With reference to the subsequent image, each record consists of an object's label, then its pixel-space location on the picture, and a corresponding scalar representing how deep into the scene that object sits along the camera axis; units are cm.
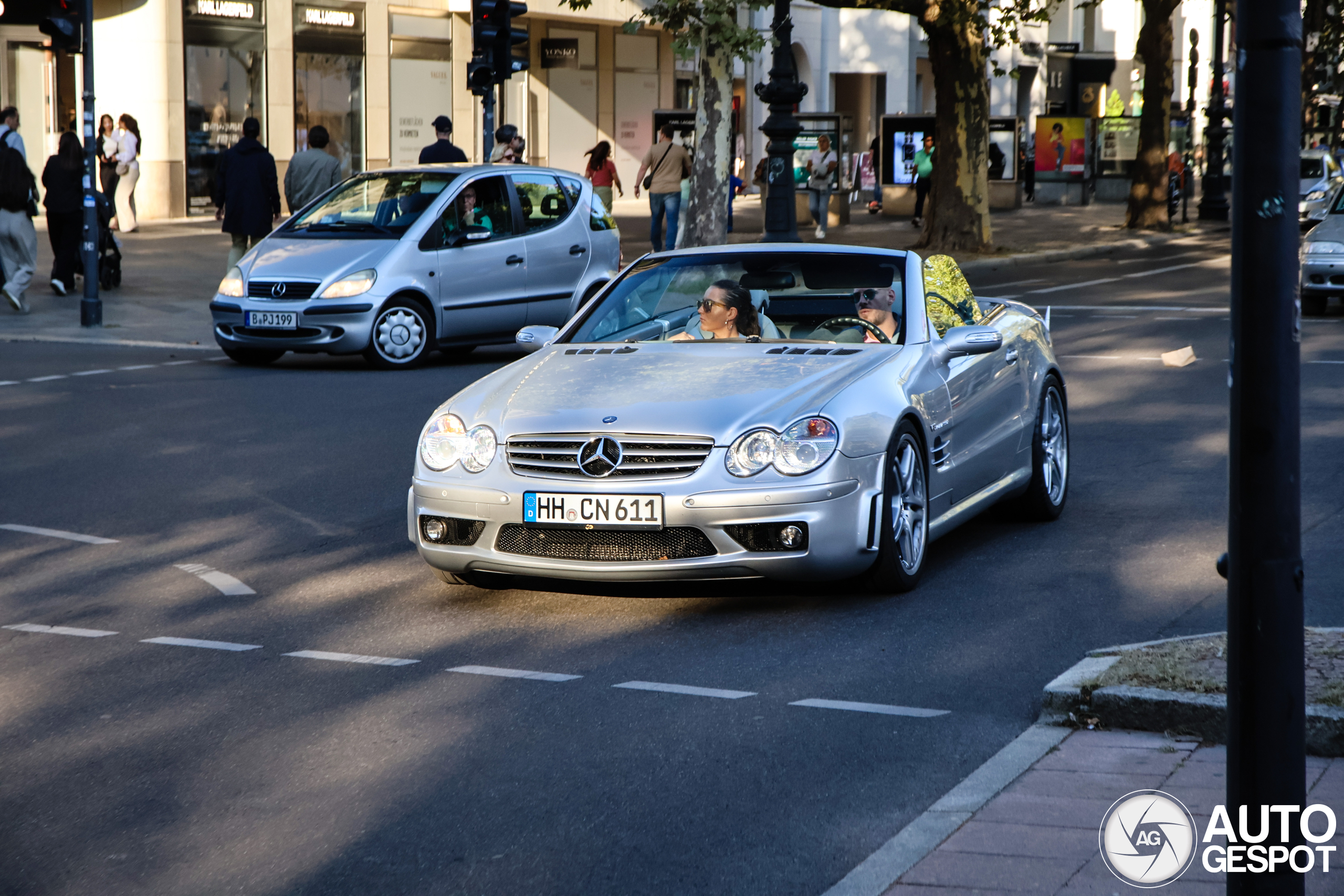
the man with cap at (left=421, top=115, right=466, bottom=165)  2175
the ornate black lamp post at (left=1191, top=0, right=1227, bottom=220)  4148
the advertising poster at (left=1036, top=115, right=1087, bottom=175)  4797
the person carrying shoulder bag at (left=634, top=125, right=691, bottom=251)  2523
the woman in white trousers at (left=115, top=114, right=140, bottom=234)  3019
